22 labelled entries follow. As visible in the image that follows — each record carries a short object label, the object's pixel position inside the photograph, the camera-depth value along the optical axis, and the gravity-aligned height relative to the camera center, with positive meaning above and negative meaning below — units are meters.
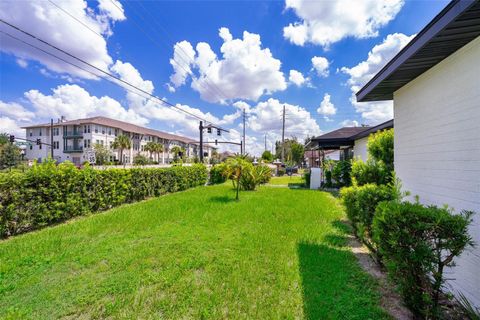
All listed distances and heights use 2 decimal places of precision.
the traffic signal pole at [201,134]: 21.06 +2.54
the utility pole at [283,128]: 32.78 +4.75
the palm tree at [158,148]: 47.03 +2.58
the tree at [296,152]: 49.94 +1.79
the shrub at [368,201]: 3.60 -0.73
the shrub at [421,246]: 2.05 -0.86
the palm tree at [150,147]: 46.66 +2.77
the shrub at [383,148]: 6.43 +0.37
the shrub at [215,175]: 17.69 -1.26
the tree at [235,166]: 10.80 -0.33
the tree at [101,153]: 35.16 +1.05
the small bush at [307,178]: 15.12 -1.30
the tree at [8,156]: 32.88 +0.58
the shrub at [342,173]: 12.77 -0.80
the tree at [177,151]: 52.51 +2.12
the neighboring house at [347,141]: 11.91 +1.23
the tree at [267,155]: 50.78 +1.14
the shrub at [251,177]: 12.75 -1.04
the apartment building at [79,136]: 38.91 +4.52
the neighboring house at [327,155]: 32.22 +0.73
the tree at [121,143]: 38.79 +3.03
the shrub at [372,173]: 5.80 -0.36
